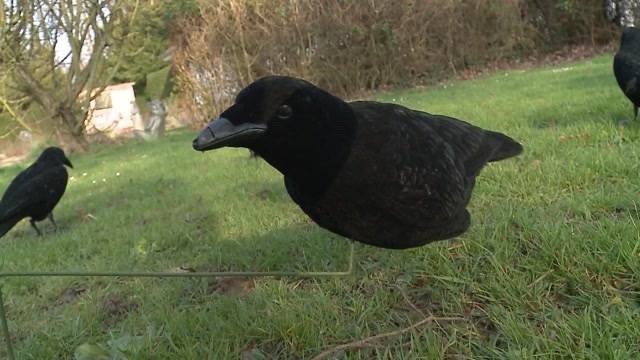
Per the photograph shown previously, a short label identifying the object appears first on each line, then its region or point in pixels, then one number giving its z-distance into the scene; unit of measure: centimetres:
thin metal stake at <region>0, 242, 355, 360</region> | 47
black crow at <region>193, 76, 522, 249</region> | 52
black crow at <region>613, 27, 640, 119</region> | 127
